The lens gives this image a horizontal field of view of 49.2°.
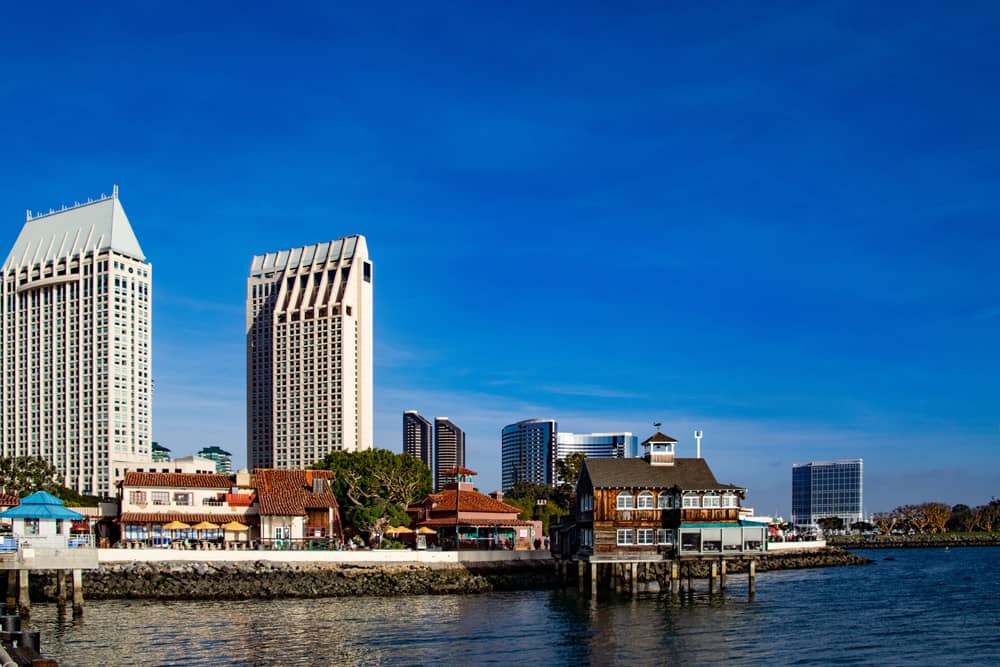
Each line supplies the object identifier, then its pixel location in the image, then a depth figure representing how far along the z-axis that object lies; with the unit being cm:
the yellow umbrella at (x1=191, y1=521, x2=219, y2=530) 7894
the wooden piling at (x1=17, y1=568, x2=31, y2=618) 5759
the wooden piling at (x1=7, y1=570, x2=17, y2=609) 6009
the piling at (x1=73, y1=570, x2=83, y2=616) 5839
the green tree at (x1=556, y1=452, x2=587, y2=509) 13338
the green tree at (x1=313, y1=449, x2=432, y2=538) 9125
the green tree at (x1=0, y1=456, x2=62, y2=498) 10194
